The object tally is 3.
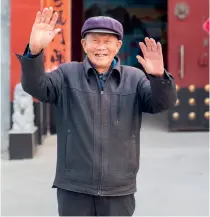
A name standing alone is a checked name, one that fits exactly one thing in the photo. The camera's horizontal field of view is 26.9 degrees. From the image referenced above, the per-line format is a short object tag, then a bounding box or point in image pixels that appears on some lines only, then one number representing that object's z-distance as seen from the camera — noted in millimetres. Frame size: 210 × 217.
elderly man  2328
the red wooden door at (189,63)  7508
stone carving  5840
